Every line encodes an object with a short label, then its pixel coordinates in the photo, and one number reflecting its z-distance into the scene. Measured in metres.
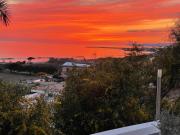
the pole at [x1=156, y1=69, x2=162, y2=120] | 4.37
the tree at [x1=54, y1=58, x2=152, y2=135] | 4.56
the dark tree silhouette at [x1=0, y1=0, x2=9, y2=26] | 6.92
